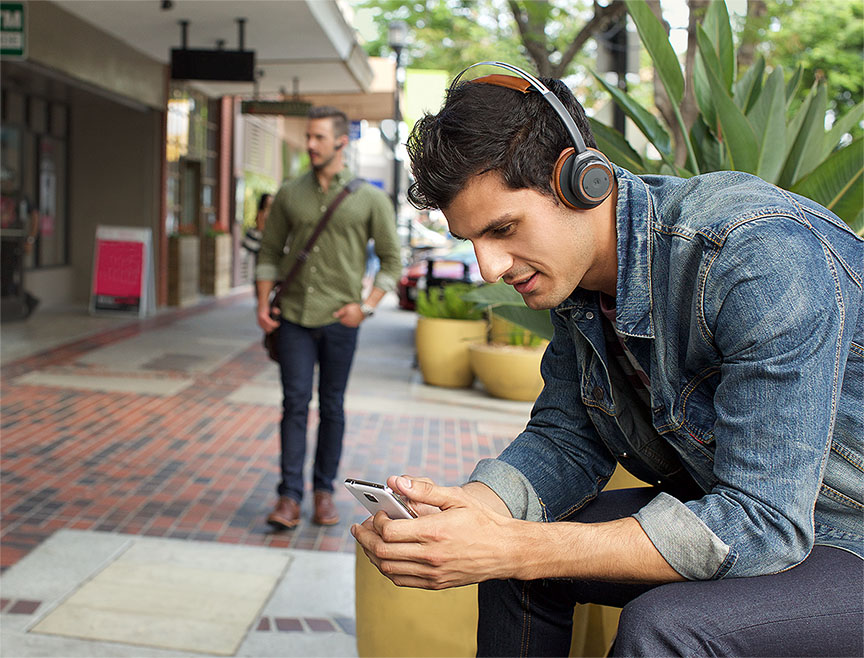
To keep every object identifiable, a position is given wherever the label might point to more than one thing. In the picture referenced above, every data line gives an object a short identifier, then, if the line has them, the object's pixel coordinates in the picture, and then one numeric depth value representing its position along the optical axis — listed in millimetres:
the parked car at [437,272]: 10489
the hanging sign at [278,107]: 10836
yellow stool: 2559
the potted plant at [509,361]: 7613
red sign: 12469
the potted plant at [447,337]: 8297
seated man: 1401
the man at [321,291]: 4480
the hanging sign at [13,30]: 6738
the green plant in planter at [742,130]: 2471
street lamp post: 15062
